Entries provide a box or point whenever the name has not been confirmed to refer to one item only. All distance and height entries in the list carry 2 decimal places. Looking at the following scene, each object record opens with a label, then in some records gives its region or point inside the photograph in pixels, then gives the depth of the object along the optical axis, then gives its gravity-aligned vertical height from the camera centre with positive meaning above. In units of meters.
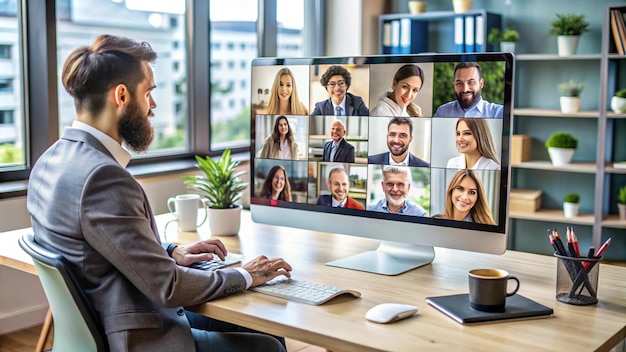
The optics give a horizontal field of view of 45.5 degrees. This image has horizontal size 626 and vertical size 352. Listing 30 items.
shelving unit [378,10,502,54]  4.72 +0.54
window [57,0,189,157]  3.68 +0.38
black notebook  1.51 -0.42
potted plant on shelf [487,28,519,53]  4.64 +0.45
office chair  1.54 -0.42
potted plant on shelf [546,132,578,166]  4.48 -0.22
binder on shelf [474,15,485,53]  4.67 +0.49
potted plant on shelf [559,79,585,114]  4.43 +0.07
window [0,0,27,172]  3.37 +0.06
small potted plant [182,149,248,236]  2.36 -0.28
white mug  2.41 -0.34
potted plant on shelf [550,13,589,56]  4.42 +0.47
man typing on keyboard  1.58 -0.24
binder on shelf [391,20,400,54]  5.00 +0.49
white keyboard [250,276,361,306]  1.65 -0.41
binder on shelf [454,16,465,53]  4.77 +0.49
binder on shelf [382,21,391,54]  5.06 +0.49
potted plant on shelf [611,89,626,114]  4.25 +0.05
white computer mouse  1.51 -0.41
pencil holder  1.64 -0.37
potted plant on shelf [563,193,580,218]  4.50 -0.56
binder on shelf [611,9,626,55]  4.21 +0.47
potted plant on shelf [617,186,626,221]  4.36 -0.54
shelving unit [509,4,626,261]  4.36 -0.19
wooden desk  1.41 -0.43
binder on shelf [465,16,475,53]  4.72 +0.50
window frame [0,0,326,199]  3.37 +0.06
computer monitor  1.83 -0.11
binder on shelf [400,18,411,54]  4.93 +0.49
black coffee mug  1.55 -0.38
